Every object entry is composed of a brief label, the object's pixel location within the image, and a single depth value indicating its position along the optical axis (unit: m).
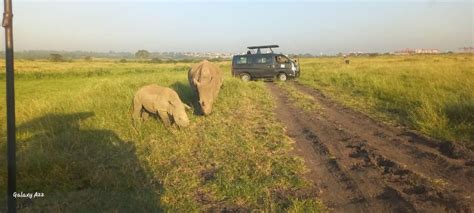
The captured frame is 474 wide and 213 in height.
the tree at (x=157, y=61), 93.96
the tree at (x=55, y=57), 90.56
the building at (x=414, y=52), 106.10
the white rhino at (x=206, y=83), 11.52
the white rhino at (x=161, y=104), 9.69
